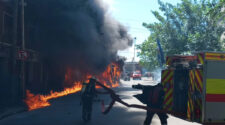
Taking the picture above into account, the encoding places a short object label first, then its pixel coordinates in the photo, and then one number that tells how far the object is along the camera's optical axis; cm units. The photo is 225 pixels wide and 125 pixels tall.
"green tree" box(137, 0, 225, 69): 2734
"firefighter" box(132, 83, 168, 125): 679
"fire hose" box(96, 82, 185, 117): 645
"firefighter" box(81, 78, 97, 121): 942
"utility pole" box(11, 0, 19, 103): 1260
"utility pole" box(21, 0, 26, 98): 1300
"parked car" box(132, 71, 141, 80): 5502
